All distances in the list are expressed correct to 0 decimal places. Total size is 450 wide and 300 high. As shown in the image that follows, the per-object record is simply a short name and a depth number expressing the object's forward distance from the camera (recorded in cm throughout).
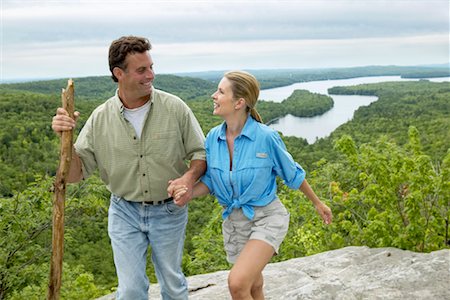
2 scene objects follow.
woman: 284
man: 299
